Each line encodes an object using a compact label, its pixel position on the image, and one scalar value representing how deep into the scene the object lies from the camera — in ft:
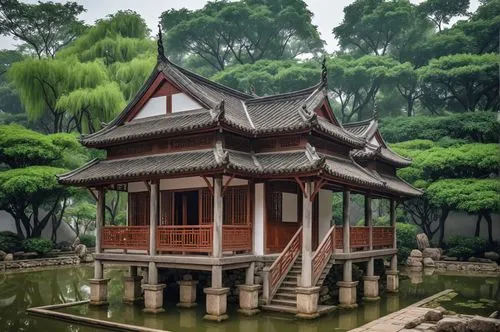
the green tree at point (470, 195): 101.24
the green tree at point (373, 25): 176.45
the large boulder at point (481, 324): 38.11
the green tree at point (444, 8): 176.04
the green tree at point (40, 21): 140.46
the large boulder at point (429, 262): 106.93
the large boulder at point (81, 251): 112.88
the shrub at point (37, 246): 106.11
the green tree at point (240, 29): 185.47
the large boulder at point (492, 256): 105.09
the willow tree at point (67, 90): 121.08
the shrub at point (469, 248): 107.14
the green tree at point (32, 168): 100.58
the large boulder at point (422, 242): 114.62
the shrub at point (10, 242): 103.81
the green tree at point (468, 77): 140.56
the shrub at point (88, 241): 124.47
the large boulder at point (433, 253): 110.32
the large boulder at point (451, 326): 38.55
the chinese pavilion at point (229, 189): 50.67
